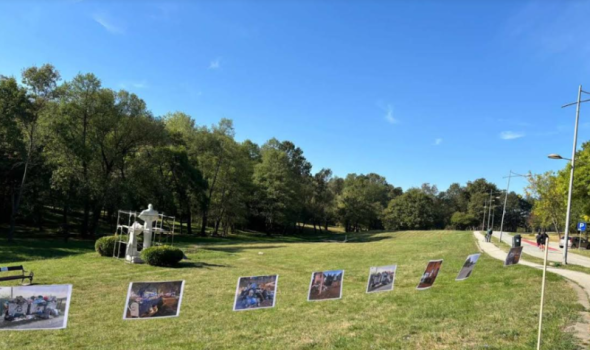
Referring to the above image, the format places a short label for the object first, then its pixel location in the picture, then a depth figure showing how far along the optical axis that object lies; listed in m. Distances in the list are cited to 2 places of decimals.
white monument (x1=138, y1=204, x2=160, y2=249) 21.66
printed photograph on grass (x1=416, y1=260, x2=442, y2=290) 9.80
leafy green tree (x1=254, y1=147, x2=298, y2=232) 62.34
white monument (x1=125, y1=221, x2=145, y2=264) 20.75
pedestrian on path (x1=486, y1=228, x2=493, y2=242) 38.03
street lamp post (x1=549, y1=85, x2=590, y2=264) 18.30
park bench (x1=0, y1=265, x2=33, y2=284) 12.68
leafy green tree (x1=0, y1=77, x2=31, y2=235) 29.98
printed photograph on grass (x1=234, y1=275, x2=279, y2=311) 6.98
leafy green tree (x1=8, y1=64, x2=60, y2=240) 30.11
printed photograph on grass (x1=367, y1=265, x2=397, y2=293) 8.78
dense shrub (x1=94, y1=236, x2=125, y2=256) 22.83
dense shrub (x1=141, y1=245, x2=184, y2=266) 19.91
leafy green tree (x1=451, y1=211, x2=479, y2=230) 97.75
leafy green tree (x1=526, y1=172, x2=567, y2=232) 43.16
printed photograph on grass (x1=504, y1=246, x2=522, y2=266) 12.16
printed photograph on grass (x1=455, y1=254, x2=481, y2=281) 10.61
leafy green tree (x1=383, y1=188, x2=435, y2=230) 90.56
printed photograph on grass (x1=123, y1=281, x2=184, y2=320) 6.03
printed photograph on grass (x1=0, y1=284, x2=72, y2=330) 5.34
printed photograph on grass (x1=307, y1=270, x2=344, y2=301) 7.91
